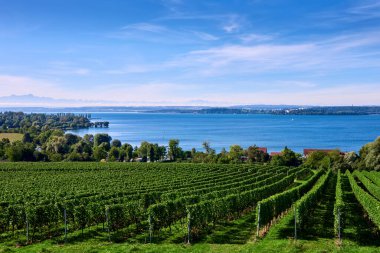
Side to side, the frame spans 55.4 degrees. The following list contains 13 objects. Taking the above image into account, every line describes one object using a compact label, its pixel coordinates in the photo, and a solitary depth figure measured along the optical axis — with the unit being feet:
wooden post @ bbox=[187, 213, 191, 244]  59.91
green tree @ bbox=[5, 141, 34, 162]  308.38
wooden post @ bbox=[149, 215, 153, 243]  60.56
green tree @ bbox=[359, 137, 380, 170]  246.02
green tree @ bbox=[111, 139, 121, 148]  466.37
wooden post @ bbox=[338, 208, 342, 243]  60.16
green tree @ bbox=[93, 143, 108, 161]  347.95
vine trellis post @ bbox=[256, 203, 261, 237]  65.77
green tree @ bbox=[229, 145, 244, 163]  312.38
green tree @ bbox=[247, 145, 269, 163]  314.04
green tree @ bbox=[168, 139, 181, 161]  353.88
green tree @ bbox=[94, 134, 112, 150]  490.73
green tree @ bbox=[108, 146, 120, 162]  360.77
